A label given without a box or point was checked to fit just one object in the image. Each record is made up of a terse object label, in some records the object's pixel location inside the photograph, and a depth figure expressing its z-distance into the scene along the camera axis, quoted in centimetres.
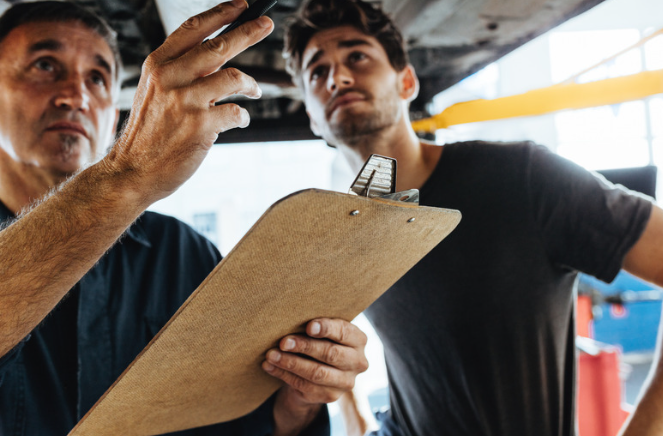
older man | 64
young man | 120
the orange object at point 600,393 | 290
